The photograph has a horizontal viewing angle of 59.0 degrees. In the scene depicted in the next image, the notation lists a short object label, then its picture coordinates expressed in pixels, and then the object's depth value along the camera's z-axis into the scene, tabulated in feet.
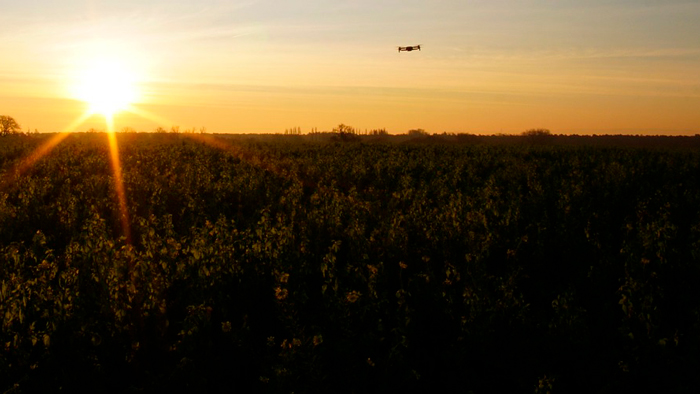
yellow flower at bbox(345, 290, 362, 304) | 16.44
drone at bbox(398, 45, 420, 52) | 53.34
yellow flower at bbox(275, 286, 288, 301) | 16.42
